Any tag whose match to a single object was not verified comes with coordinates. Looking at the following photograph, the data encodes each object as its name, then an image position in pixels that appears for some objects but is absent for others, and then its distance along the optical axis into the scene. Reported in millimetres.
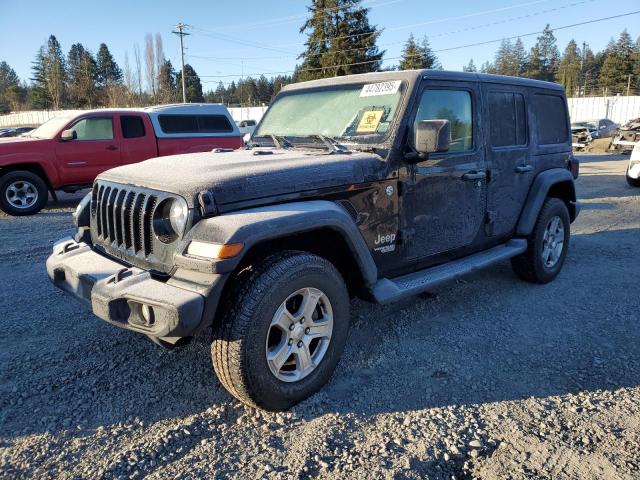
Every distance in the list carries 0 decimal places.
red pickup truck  8820
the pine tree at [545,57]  80281
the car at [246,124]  29538
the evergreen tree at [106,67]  67750
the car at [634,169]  11297
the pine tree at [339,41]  39562
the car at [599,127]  26978
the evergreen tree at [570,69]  76938
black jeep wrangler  2576
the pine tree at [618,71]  69500
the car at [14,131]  21031
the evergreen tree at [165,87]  50156
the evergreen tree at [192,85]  64312
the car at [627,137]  20797
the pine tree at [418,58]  43156
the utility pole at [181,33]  47469
